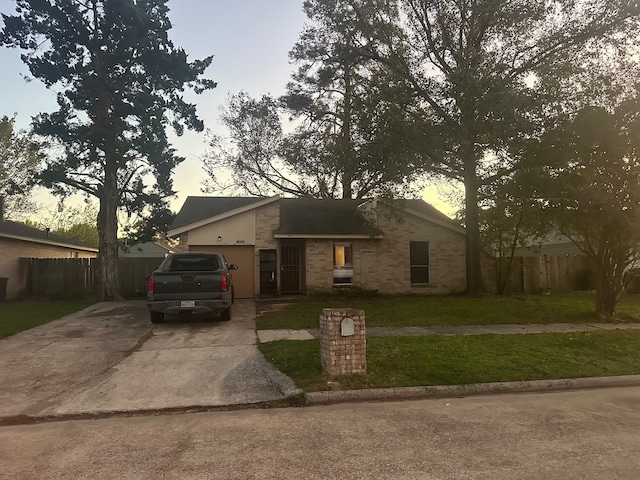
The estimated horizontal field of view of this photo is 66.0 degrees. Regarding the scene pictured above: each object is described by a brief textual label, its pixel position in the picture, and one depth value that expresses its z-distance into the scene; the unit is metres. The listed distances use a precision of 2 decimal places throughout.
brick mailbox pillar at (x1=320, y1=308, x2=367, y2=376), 6.84
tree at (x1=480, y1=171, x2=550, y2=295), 13.11
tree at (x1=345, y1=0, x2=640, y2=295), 12.77
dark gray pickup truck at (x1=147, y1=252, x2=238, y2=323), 11.39
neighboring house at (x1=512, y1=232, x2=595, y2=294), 20.69
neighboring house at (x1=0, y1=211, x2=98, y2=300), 19.16
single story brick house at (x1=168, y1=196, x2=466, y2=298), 18.50
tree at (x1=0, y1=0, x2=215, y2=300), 18.05
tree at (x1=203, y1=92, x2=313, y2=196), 30.11
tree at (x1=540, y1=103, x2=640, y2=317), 11.46
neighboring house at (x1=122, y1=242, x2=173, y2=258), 47.41
